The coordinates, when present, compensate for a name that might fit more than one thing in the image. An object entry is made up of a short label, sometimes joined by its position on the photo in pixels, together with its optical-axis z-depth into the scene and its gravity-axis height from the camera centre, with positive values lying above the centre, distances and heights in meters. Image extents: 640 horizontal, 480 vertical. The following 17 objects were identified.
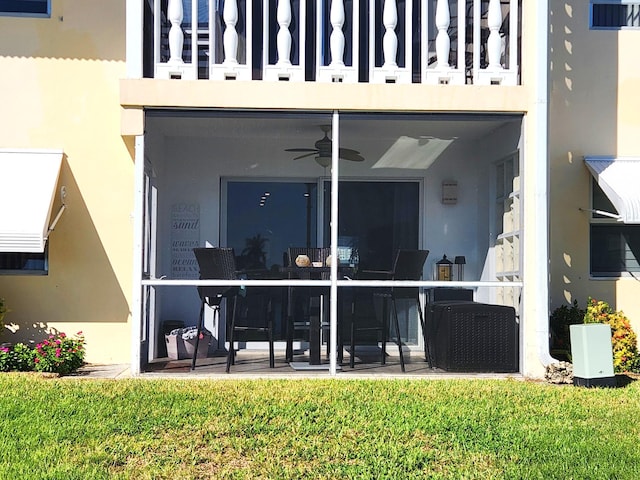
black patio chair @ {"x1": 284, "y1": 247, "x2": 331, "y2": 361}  9.46 -0.74
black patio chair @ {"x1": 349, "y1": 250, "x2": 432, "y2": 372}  9.45 -0.69
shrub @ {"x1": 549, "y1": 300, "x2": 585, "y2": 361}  10.21 -1.08
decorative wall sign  10.59 +0.03
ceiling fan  10.08 +1.14
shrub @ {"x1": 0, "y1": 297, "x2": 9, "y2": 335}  9.77 -0.84
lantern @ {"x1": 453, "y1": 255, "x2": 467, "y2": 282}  10.68 -0.28
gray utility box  8.54 -1.18
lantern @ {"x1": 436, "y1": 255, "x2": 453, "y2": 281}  10.59 -0.36
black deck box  9.35 -1.10
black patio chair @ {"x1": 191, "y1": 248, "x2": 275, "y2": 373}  9.41 -0.65
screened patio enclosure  9.54 +0.58
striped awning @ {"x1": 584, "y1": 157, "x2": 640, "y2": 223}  9.78 +0.78
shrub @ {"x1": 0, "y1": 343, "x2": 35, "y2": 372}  9.06 -1.31
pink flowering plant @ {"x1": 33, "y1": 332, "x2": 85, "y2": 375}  9.07 -1.28
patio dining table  9.47 -0.83
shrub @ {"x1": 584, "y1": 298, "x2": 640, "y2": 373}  9.92 -1.14
